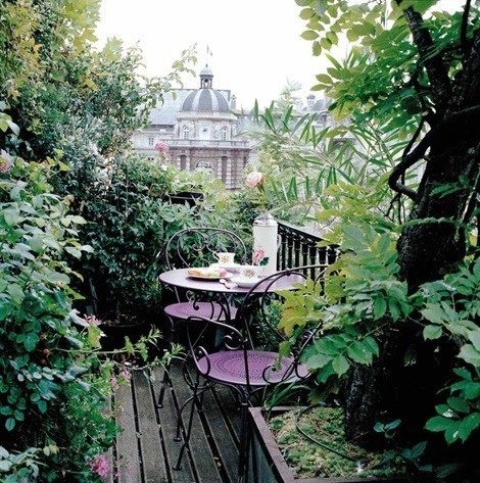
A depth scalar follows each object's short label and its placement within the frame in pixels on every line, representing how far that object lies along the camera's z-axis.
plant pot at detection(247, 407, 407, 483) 1.28
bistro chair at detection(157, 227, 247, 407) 3.80
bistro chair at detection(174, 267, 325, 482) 2.34
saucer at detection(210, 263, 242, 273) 3.40
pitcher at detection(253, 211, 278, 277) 3.09
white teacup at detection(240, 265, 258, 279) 3.17
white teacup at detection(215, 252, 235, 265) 3.52
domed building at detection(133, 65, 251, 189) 14.85
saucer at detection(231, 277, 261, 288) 3.06
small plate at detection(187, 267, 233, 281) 3.26
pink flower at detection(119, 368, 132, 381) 2.14
